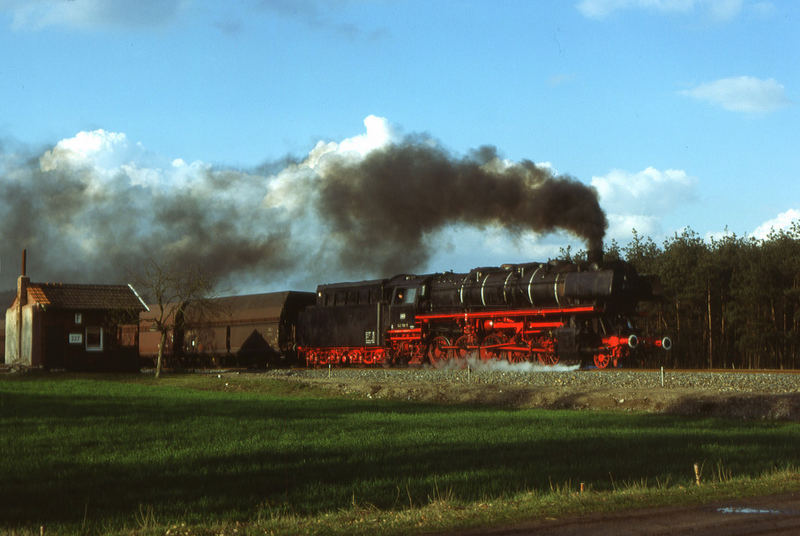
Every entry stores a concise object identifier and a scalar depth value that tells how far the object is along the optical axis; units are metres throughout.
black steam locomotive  35.75
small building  50.78
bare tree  47.31
